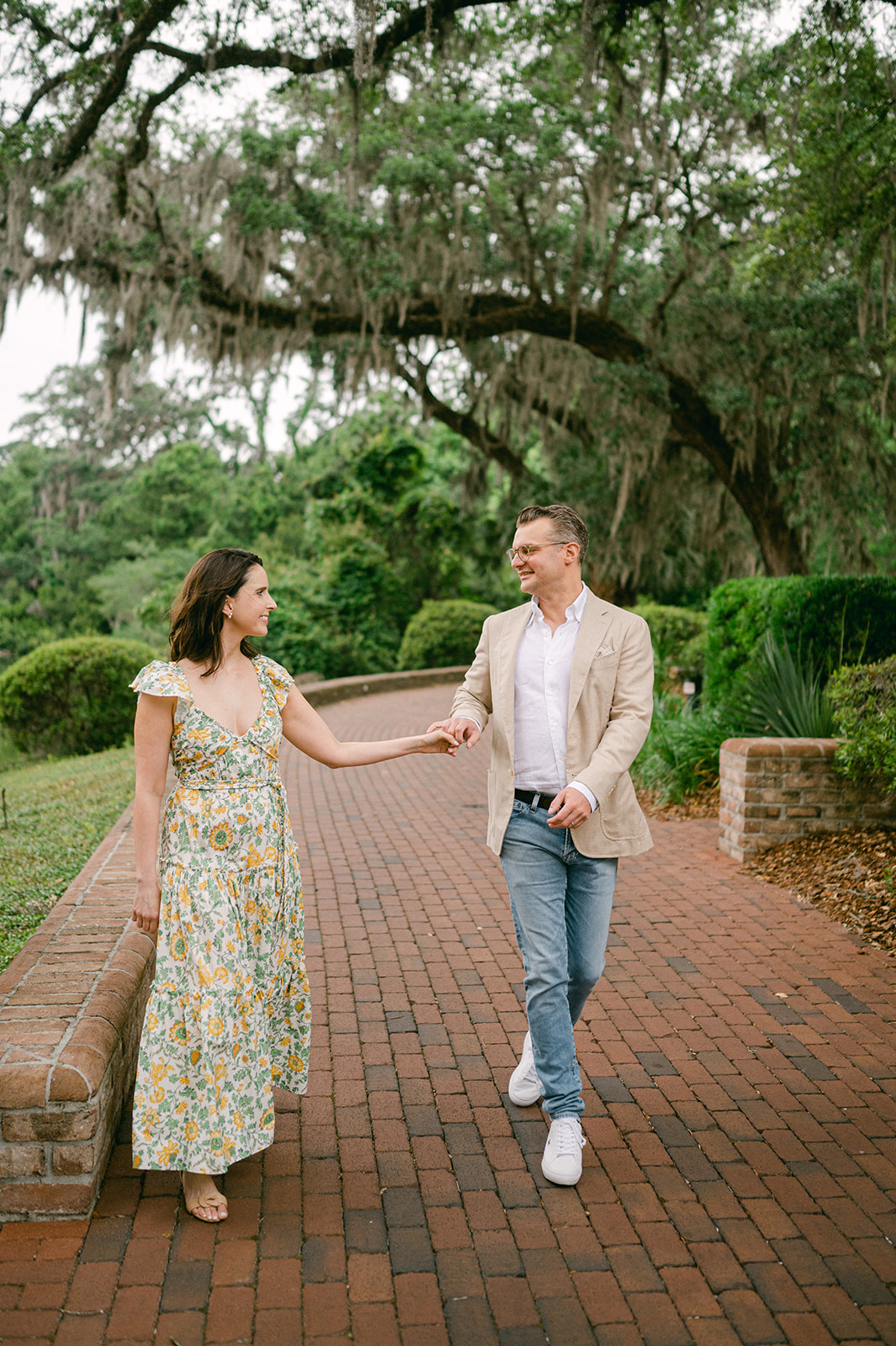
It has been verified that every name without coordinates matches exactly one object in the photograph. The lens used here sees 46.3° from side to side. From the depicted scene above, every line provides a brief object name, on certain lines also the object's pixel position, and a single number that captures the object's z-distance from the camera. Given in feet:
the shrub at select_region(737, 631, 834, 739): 23.57
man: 10.27
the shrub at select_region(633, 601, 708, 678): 41.14
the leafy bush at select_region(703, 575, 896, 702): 25.98
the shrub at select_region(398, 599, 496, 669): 67.56
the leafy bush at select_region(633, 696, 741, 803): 27.17
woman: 9.27
